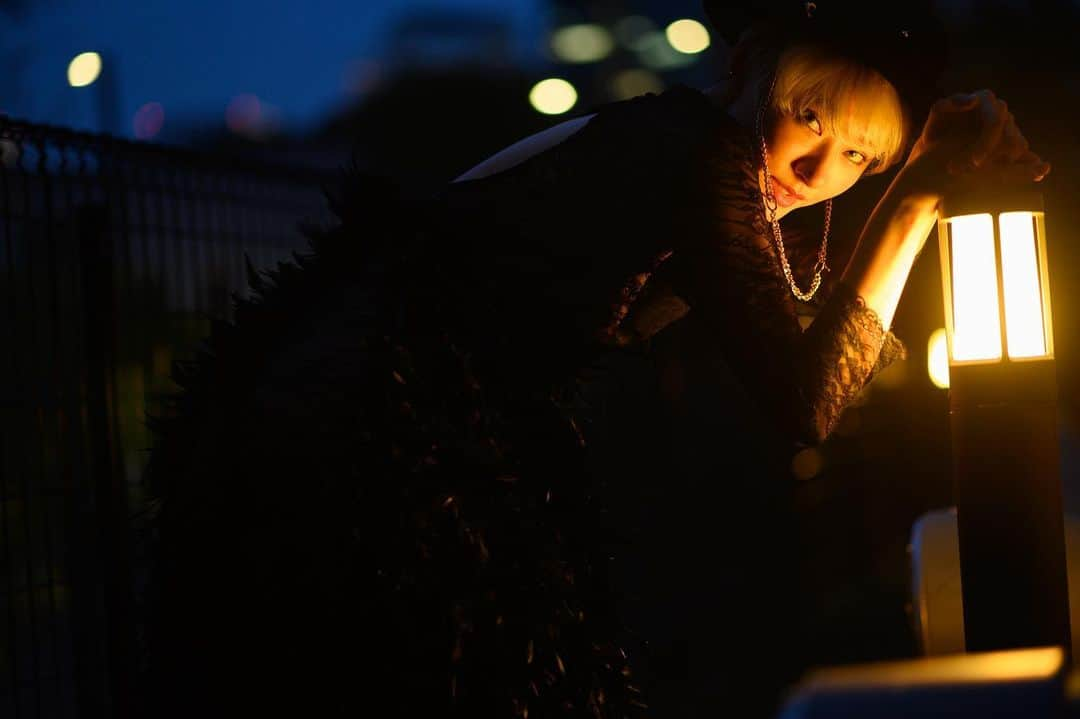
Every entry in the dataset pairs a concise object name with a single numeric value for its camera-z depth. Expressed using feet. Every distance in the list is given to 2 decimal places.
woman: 6.44
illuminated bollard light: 8.08
